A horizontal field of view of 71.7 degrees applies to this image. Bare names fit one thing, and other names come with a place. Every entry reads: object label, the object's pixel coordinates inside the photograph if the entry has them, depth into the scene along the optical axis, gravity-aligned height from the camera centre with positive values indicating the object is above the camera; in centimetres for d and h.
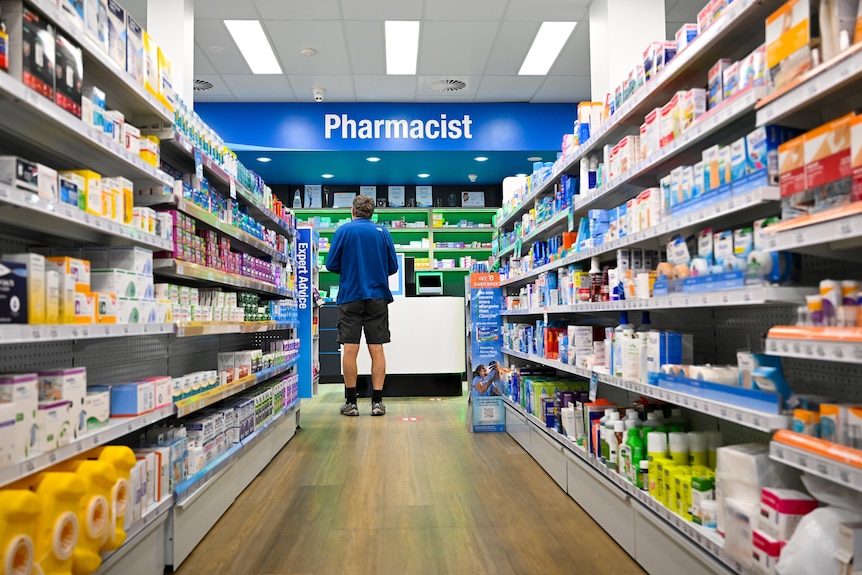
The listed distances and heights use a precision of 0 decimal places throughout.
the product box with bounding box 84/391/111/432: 206 -32
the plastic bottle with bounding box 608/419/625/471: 278 -64
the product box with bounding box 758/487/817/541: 161 -57
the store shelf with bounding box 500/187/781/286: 178 +31
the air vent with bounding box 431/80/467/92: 792 +301
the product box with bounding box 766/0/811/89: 164 +74
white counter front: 764 -33
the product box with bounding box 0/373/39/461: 159 -23
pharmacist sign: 861 +270
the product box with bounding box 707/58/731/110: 215 +81
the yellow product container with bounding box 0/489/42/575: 146 -53
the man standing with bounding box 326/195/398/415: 604 +27
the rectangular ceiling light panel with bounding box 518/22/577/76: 646 +302
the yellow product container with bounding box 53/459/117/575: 176 -59
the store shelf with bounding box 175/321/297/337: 278 -7
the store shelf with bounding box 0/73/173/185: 170 +63
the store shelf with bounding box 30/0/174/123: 190 +95
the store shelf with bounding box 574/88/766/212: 190 +62
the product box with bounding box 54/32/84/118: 186 +78
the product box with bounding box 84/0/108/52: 210 +107
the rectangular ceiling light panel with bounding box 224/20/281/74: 630 +304
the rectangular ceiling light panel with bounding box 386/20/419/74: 636 +302
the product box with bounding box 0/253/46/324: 166 +10
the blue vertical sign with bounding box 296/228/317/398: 753 +7
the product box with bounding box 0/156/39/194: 163 +41
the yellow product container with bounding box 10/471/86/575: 161 -56
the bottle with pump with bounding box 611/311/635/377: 284 -19
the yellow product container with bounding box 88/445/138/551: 195 -57
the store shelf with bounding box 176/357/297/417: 275 -42
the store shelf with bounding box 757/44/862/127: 145 +57
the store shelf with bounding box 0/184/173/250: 165 +34
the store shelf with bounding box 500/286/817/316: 171 +1
